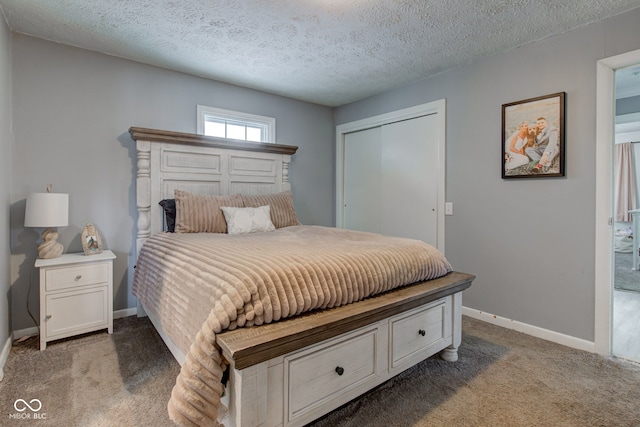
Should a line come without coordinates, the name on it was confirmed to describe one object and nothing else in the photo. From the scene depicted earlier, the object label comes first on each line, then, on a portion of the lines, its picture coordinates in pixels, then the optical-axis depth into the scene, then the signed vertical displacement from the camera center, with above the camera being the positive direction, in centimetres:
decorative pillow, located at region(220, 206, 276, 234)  271 -8
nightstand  216 -61
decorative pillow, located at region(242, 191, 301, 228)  310 +6
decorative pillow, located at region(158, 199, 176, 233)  274 -2
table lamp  218 -4
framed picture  235 +58
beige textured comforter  112 -33
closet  325 +37
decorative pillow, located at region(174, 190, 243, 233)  265 -3
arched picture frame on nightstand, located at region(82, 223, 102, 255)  246 -24
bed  113 -46
